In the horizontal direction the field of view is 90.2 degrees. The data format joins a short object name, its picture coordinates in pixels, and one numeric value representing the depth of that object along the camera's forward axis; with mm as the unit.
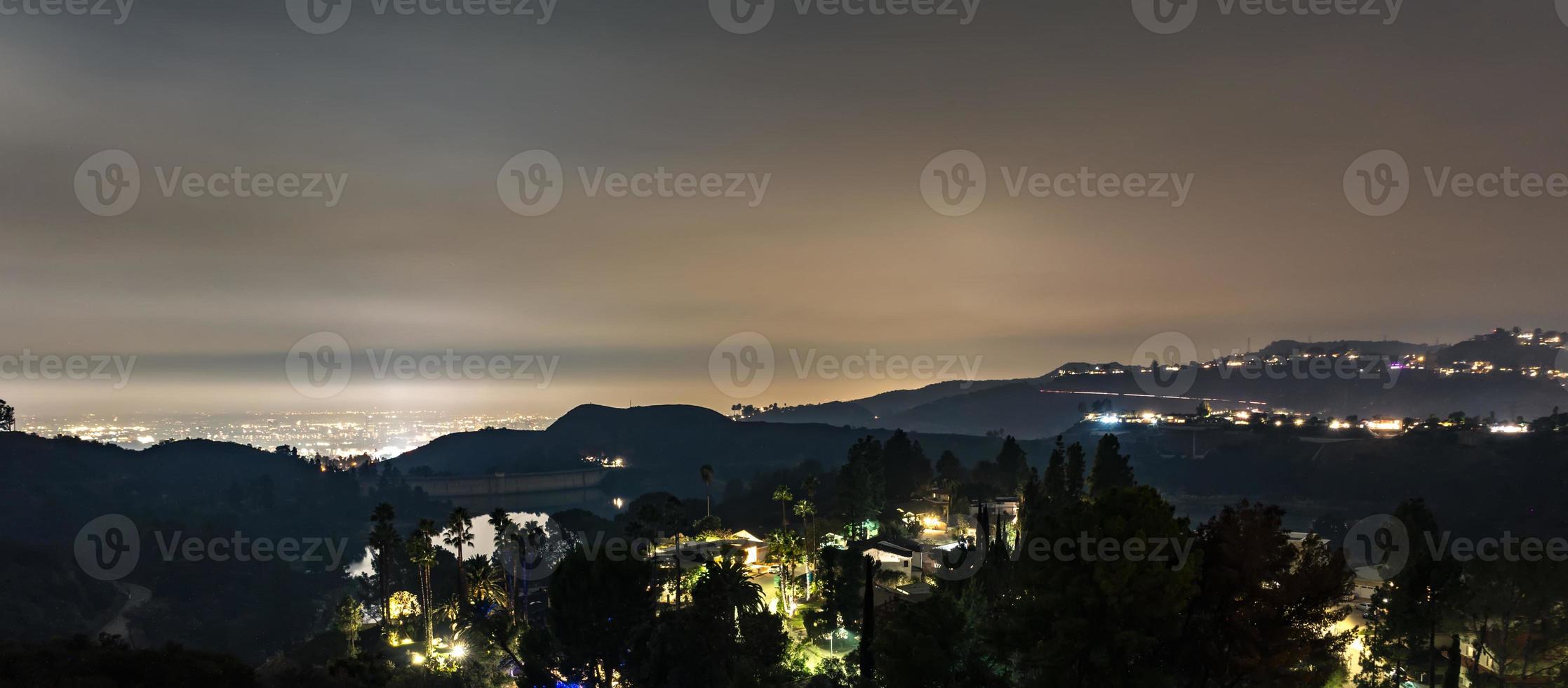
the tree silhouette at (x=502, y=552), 49562
